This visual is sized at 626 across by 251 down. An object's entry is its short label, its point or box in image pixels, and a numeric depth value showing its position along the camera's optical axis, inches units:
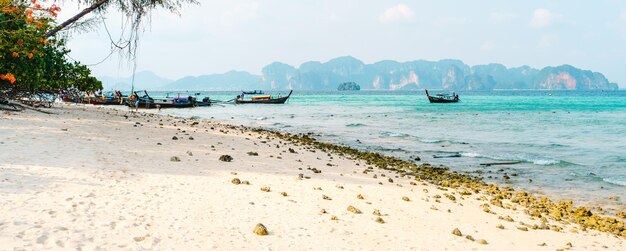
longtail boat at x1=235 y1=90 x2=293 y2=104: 2709.6
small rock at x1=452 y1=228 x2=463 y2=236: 252.1
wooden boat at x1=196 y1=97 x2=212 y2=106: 2263.5
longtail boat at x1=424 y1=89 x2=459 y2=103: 3179.6
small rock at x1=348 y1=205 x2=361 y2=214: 280.3
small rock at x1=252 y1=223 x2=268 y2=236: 224.7
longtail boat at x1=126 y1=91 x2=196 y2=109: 1818.7
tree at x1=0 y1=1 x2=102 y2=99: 542.9
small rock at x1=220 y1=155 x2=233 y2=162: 435.5
